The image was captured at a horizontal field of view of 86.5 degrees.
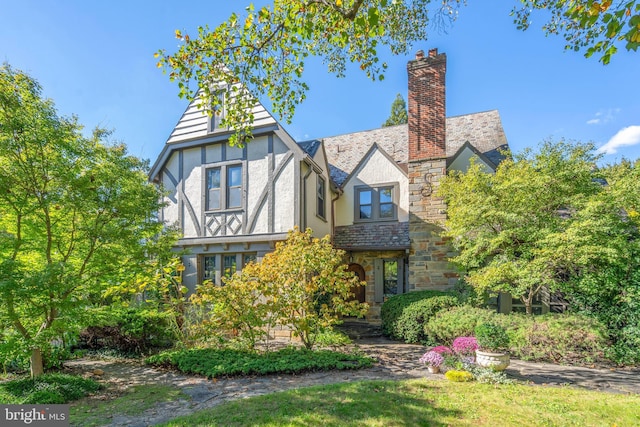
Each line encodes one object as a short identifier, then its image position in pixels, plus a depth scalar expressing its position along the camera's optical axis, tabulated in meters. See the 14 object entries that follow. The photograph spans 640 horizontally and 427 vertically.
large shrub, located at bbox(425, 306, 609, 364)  6.91
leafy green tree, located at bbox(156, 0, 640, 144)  5.33
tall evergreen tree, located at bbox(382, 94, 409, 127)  27.83
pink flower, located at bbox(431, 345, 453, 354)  6.45
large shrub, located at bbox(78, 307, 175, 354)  8.51
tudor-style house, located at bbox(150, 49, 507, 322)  10.94
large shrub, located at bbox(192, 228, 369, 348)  7.28
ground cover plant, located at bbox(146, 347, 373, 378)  6.22
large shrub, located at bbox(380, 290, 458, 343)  9.04
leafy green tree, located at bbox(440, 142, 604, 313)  7.47
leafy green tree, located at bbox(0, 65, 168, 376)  5.15
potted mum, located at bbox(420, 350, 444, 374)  6.04
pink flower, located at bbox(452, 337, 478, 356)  6.28
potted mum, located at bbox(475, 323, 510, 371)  5.63
